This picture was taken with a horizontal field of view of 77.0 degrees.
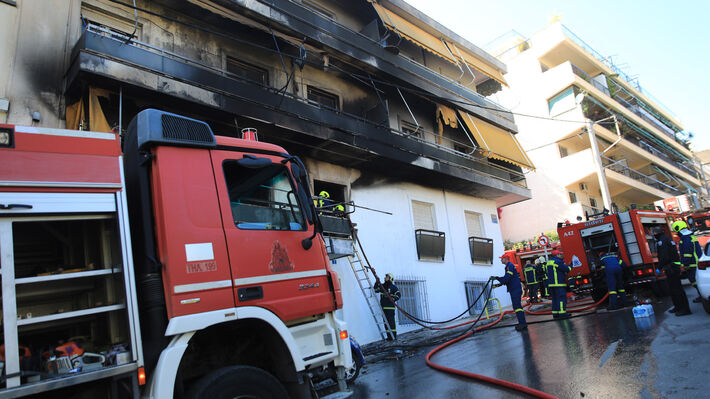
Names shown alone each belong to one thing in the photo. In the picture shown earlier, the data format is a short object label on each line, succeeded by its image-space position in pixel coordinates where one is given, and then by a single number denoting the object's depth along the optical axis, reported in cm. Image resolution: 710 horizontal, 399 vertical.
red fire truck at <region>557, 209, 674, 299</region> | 1165
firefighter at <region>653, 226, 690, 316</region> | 827
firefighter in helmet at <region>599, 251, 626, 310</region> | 1061
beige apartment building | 2508
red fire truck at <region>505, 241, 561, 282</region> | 1775
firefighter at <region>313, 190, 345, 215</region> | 986
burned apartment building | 776
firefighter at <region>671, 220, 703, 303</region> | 902
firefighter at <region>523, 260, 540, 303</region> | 1483
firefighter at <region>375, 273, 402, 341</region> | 1083
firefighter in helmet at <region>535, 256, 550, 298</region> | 1523
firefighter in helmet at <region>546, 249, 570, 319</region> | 1011
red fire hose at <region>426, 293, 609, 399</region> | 451
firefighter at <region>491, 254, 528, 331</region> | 928
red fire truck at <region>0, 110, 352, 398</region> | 294
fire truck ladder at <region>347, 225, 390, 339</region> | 1080
